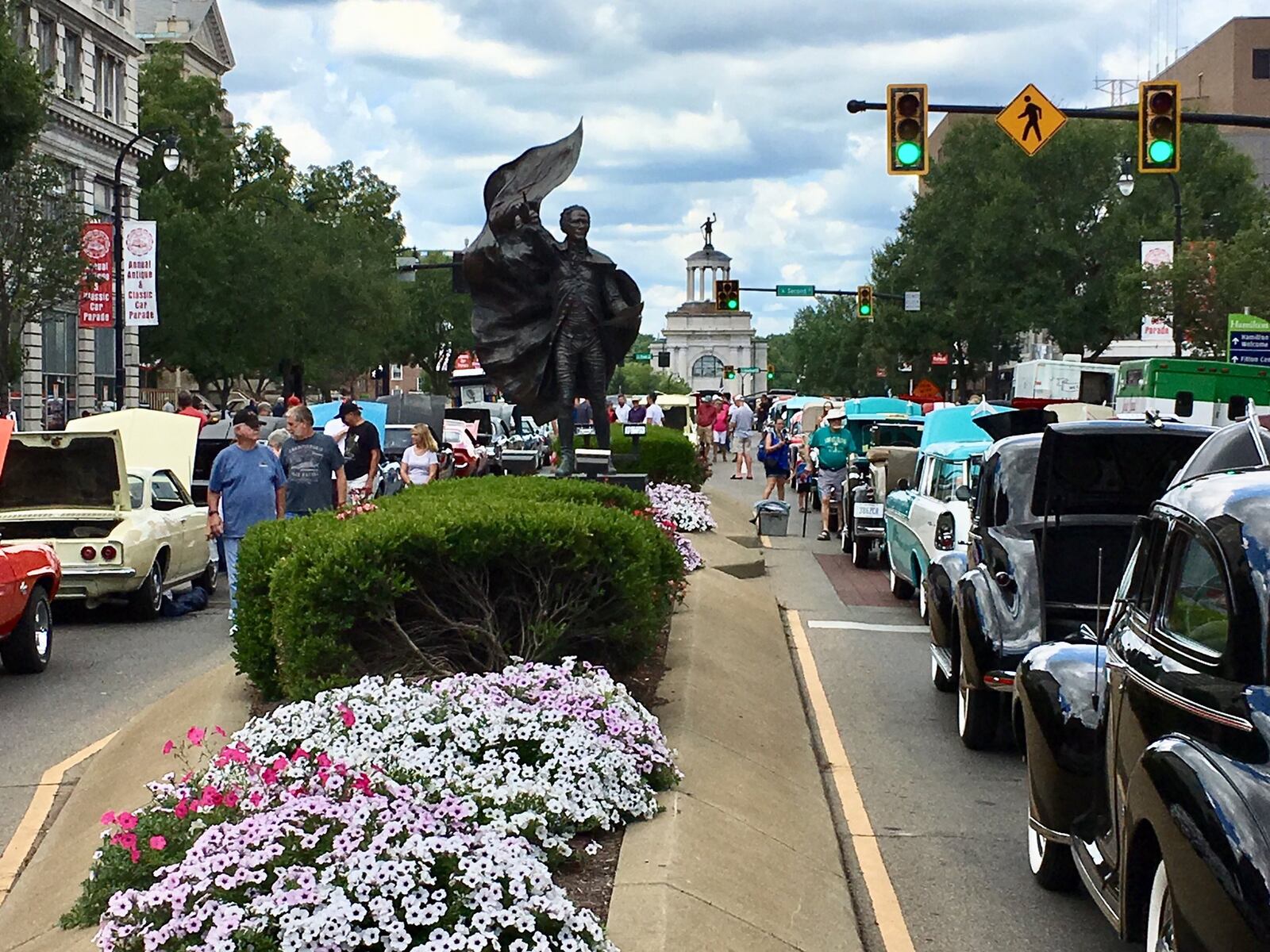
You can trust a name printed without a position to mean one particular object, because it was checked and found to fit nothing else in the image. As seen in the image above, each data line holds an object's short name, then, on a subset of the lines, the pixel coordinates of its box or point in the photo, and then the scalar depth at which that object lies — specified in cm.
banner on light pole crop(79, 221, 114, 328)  3750
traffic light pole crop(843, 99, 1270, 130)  1992
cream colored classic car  1558
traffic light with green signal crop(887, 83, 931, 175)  2073
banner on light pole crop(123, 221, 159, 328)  3931
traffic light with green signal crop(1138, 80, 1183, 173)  2036
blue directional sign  2864
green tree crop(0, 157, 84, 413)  3416
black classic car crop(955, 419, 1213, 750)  969
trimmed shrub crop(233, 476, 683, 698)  788
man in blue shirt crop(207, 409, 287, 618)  1464
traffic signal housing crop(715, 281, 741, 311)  4684
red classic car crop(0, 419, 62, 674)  1224
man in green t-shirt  2439
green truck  3406
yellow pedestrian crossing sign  2030
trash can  2398
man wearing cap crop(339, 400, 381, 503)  1927
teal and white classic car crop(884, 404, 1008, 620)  1429
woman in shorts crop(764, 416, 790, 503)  2764
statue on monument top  15212
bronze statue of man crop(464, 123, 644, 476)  1720
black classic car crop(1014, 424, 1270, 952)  432
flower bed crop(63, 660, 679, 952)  502
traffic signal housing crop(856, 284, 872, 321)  5962
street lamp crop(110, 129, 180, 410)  3825
